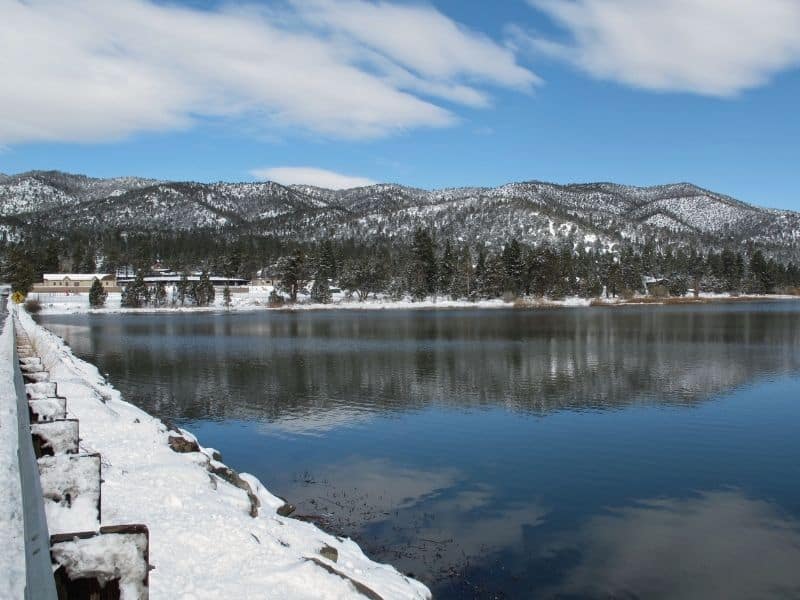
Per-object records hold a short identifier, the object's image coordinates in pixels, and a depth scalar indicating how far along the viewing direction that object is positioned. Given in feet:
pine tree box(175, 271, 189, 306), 472.85
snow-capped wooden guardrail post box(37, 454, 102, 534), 15.26
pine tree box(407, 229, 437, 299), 458.91
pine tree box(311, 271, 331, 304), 465.47
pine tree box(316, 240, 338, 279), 473.67
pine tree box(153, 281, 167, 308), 476.95
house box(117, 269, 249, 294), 540.52
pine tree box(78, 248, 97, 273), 625.82
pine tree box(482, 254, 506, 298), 444.96
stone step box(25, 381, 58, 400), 30.30
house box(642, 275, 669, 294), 541.34
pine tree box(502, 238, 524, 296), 447.83
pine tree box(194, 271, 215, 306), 465.47
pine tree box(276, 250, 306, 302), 453.99
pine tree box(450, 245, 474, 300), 453.17
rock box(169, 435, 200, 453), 50.18
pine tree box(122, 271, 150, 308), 460.96
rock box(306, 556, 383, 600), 28.31
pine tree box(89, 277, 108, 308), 466.70
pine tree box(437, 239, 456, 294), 465.02
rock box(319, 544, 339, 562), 33.97
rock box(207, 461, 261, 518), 46.62
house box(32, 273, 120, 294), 542.98
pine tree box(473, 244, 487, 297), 449.06
